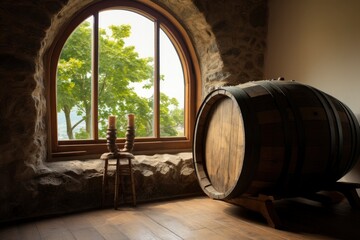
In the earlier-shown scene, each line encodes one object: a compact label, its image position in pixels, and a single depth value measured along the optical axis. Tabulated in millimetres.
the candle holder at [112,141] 2314
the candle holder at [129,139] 2438
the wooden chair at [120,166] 2303
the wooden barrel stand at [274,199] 1887
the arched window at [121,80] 2695
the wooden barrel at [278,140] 1828
